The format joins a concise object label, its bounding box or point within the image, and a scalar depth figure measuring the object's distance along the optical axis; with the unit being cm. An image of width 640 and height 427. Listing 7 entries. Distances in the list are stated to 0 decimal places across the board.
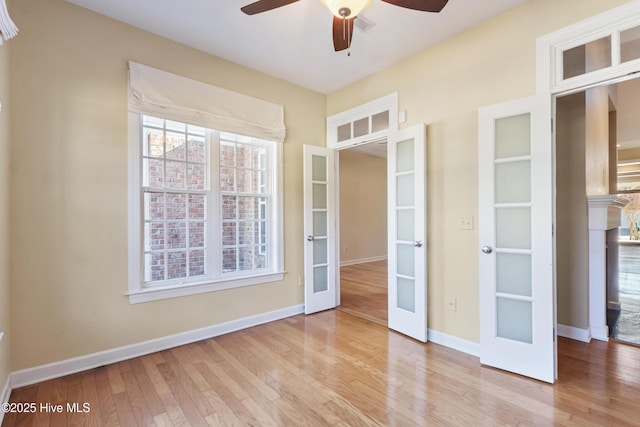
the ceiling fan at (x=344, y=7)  161
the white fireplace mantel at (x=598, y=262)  292
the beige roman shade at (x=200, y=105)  266
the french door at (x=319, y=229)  377
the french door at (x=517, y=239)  219
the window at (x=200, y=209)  278
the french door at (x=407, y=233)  290
